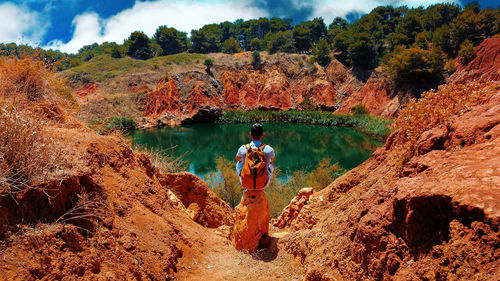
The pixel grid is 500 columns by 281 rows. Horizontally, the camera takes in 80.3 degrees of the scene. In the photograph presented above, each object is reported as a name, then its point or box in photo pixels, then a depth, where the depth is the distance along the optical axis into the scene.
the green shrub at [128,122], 31.18
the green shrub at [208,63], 46.62
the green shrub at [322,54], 46.97
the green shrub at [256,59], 49.16
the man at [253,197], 3.60
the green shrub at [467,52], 30.06
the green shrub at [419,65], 31.22
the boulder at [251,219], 3.82
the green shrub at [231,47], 57.84
